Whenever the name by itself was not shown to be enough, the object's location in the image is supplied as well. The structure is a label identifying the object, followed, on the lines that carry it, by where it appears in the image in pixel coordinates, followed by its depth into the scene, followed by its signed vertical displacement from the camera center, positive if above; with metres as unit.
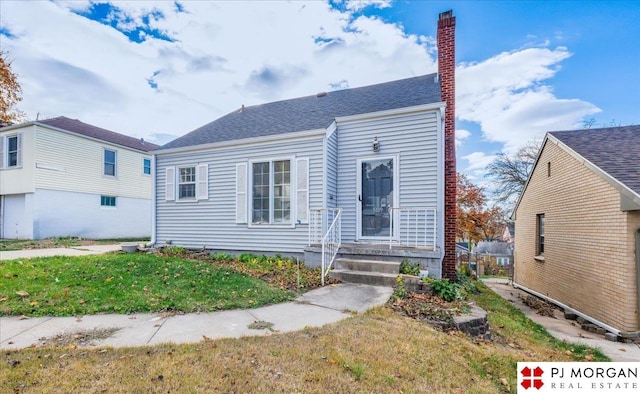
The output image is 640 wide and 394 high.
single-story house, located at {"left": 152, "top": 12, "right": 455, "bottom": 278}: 7.40 +0.58
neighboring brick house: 6.30 -0.71
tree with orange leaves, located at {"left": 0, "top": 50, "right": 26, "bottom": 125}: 16.78 +6.22
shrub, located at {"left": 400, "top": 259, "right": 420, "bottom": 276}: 6.05 -1.44
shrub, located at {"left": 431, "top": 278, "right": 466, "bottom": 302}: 5.29 -1.67
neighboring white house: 13.61 +0.79
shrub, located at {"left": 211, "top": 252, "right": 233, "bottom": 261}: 8.70 -1.74
